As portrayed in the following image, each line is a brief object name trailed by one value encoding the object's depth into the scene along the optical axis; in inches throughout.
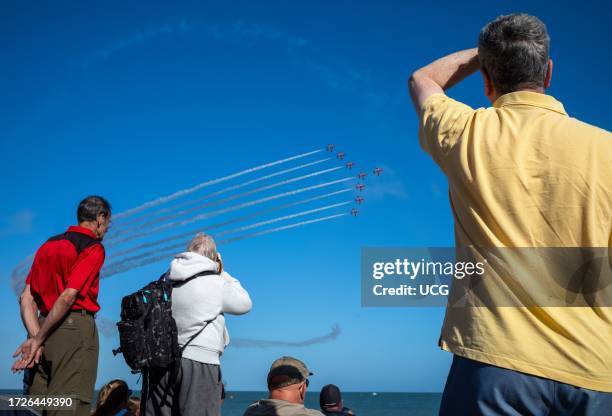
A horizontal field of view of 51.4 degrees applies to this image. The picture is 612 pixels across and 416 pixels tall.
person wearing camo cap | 209.0
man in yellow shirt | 66.0
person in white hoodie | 220.5
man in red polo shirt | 211.9
